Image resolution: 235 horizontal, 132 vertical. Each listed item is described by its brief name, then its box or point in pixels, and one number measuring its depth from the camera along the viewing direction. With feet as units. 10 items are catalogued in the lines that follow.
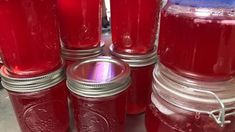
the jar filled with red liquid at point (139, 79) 1.71
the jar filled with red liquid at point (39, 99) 1.48
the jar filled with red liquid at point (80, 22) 1.66
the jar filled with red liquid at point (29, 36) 1.34
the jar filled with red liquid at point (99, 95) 1.41
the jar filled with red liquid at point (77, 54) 1.76
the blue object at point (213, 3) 1.21
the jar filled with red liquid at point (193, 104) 1.29
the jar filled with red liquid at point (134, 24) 1.60
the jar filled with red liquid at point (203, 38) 1.23
